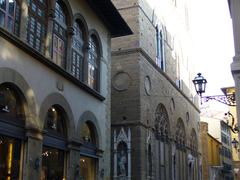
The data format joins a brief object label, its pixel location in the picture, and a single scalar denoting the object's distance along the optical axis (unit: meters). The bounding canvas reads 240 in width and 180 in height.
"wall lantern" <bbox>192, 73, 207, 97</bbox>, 10.86
